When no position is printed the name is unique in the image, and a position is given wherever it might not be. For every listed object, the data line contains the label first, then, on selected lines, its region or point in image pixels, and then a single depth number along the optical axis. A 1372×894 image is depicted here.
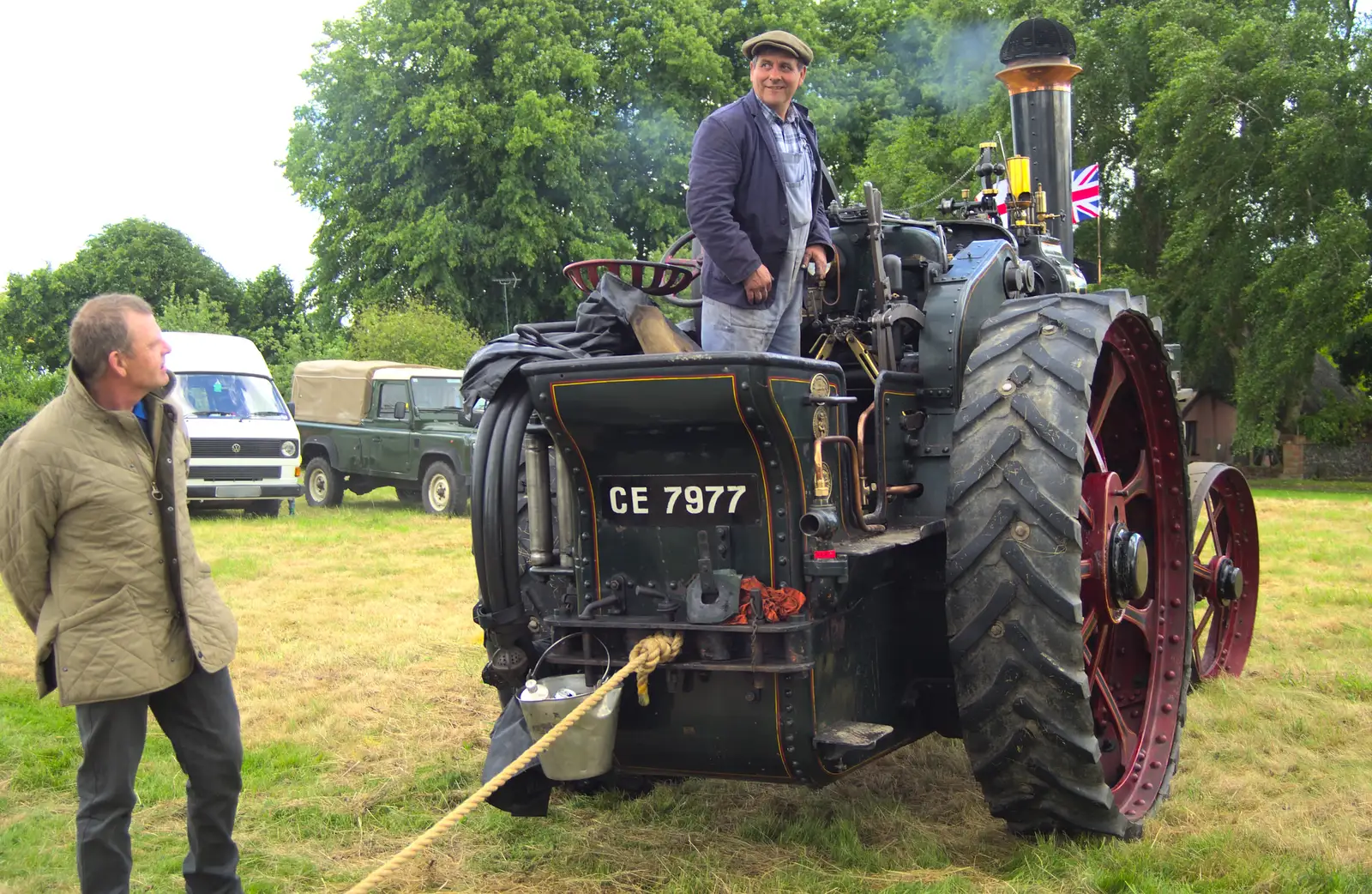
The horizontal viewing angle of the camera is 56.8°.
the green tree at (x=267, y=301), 49.56
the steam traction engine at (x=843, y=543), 3.39
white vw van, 14.95
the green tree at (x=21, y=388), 24.81
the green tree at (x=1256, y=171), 20.38
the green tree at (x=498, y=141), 27.89
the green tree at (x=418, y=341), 23.30
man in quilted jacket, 3.20
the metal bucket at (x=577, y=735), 3.38
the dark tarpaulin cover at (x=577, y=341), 3.83
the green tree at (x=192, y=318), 33.47
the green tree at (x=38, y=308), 47.59
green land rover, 15.59
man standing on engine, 3.92
